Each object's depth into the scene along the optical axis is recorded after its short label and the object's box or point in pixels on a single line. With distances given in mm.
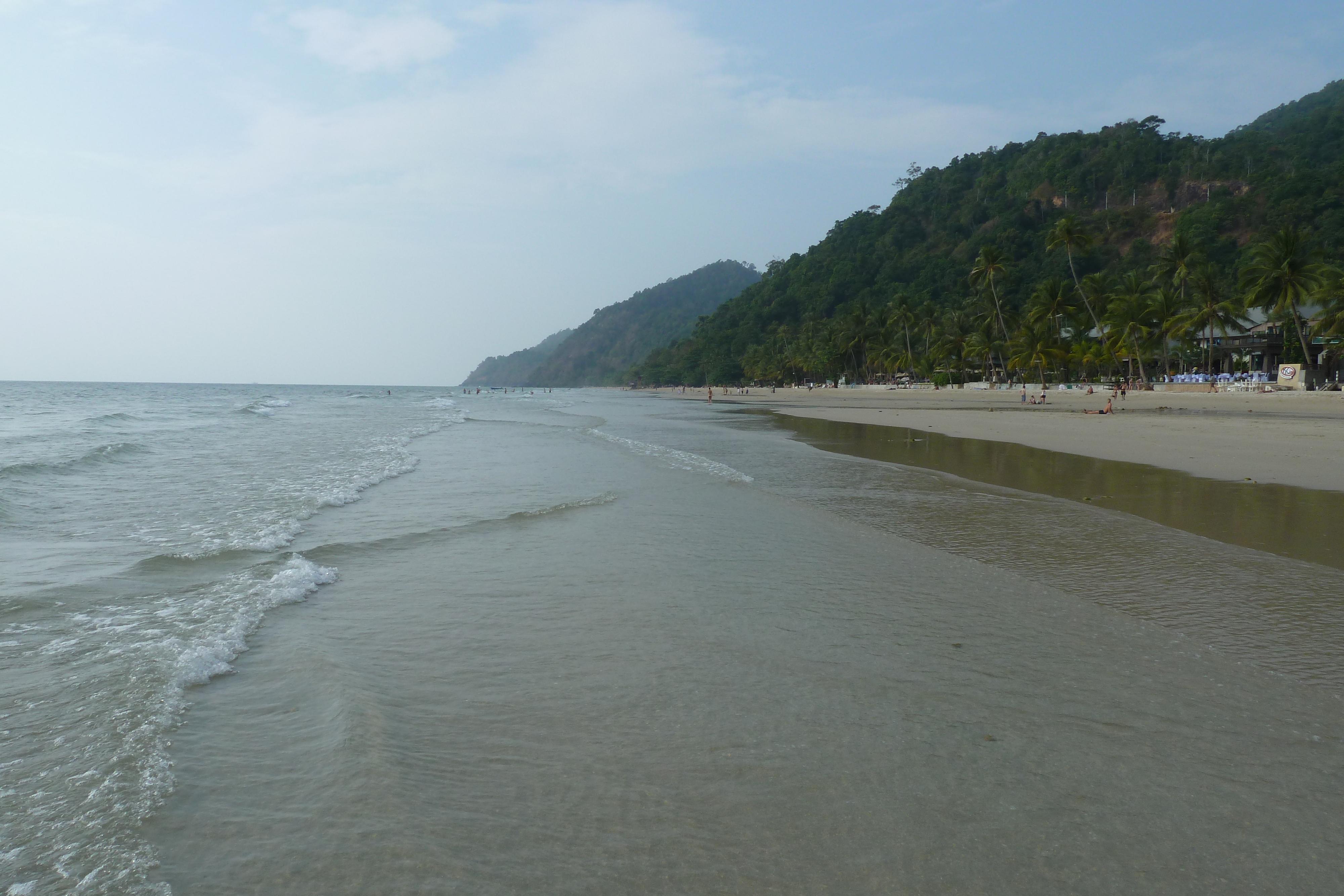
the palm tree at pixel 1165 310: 51406
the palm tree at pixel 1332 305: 39156
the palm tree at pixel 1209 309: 48219
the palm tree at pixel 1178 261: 53062
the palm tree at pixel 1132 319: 51375
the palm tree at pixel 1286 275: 42969
